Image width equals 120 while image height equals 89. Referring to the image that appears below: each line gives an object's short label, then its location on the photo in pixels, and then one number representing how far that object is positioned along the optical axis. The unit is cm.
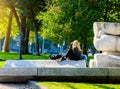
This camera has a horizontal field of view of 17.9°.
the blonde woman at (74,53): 1688
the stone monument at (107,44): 1365
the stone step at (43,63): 1536
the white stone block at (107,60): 1359
